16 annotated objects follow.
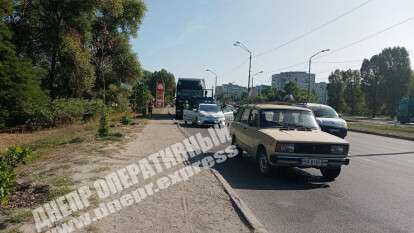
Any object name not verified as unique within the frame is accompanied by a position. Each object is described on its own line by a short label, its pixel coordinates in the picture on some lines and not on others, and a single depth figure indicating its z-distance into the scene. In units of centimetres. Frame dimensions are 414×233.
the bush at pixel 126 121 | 2489
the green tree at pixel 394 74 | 8262
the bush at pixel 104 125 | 1677
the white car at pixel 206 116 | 2627
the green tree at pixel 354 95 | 8806
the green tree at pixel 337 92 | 8962
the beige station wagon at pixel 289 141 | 918
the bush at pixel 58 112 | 2461
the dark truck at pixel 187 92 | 3639
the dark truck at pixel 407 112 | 5681
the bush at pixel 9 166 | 557
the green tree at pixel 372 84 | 8519
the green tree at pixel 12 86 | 2444
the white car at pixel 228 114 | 3177
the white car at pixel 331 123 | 1927
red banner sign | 6588
